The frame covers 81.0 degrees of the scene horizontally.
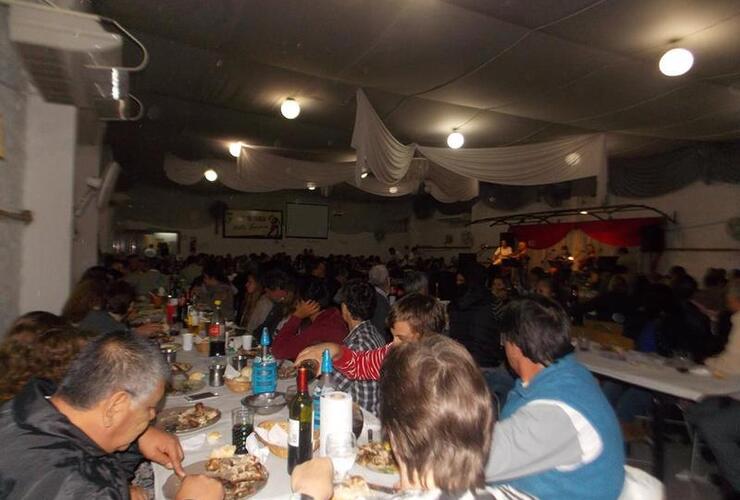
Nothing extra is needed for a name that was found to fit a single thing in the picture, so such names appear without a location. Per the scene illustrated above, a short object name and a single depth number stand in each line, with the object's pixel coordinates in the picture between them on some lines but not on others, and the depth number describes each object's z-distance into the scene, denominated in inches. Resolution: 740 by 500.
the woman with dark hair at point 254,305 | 205.2
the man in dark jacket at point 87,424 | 43.6
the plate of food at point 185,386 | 105.0
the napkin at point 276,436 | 73.1
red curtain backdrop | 367.7
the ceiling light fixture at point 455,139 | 242.4
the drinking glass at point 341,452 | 60.1
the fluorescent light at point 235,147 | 290.7
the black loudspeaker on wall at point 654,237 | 357.1
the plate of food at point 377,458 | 67.6
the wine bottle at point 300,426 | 64.4
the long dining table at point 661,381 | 126.3
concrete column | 140.9
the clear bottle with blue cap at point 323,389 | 68.2
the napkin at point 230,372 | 112.6
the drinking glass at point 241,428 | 74.8
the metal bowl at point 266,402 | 89.7
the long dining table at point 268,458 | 62.8
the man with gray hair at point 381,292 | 189.0
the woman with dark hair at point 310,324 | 133.9
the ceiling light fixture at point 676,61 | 144.8
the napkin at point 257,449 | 70.4
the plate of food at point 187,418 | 81.4
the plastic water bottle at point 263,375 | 98.6
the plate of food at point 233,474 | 60.0
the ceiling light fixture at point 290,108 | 206.2
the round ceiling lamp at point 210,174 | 295.7
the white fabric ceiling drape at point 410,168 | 195.0
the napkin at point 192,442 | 76.1
